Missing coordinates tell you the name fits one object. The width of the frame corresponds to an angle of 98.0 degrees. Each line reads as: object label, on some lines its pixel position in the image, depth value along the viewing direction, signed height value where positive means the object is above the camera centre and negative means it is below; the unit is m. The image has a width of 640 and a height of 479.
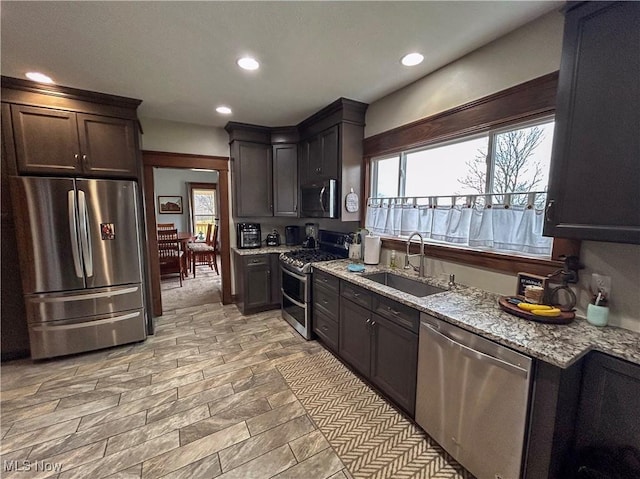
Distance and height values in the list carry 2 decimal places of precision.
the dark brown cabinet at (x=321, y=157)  3.16 +0.67
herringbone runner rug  1.63 -1.49
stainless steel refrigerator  2.55 -0.50
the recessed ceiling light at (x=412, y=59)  2.08 +1.17
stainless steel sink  2.32 -0.64
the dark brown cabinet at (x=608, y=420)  1.16 -0.91
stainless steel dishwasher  1.31 -0.98
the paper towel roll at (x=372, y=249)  2.89 -0.39
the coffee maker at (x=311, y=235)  4.01 -0.35
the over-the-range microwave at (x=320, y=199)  3.15 +0.14
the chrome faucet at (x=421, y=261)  2.38 -0.44
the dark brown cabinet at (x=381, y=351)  1.89 -1.08
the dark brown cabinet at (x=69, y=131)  2.52 +0.76
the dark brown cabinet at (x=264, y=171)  3.91 +0.57
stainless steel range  3.11 -0.73
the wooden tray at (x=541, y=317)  1.48 -0.56
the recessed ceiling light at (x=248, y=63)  2.13 +1.16
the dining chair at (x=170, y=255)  5.29 -0.86
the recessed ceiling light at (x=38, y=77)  2.37 +1.15
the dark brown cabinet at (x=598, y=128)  1.20 +0.39
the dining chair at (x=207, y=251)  6.02 -0.87
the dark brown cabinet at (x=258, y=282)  3.75 -0.98
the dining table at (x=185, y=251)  5.90 -0.89
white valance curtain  1.79 -0.09
